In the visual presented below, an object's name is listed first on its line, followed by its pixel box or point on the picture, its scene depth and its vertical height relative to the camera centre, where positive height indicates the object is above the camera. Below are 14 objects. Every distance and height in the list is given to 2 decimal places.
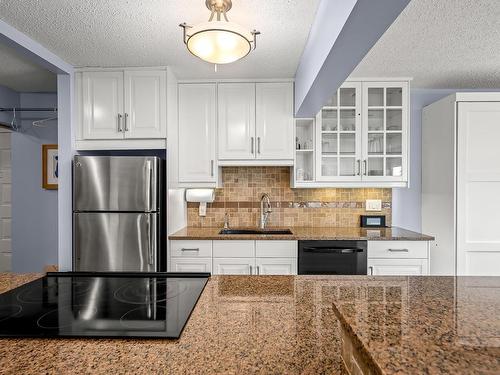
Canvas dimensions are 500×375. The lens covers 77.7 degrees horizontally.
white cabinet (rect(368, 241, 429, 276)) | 2.60 -0.61
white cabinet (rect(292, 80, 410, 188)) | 2.87 +0.44
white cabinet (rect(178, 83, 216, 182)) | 2.94 +0.50
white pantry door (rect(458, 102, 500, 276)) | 2.61 +0.11
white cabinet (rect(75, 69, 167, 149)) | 2.70 +0.68
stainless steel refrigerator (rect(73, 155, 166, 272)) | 2.52 -0.24
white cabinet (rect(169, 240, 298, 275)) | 2.64 -0.62
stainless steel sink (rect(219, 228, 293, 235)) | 3.05 -0.47
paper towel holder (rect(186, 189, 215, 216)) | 3.15 -0.11
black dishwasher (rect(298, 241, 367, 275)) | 2.57 -0.61
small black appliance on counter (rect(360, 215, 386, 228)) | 3.13 -0.37
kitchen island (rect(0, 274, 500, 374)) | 0.50 -0.40
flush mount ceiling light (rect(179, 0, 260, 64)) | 1.39 +0.68
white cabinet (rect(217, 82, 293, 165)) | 2.92 +0.59
